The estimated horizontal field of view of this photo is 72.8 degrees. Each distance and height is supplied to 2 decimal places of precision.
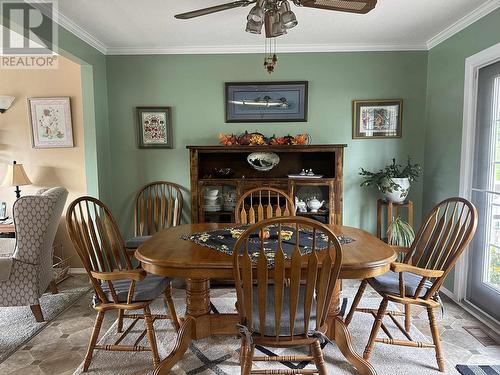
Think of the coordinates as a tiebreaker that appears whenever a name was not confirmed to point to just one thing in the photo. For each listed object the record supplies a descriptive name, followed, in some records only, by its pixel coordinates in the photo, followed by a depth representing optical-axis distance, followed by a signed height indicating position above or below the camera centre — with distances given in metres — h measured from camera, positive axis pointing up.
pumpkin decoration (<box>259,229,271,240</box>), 2.16 -0.52
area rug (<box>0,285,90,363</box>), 2.32 -1.28
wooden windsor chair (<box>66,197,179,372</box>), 1.85 -0.78
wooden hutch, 3.24 -0.22
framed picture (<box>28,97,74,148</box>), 3.58 +0.35
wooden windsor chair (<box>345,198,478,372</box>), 1.86 -0.77
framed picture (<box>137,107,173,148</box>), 3.59 +0.29
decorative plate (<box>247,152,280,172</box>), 3.36 -0.06
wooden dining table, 1.69 -0.57
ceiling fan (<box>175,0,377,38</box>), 1.75 +0.78
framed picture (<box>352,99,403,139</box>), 3.53 +0.37
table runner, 1.89 -0.53
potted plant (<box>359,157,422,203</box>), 3.22 -0.26
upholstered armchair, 2.50 -0.76
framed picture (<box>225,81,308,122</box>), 3.55 +0.55
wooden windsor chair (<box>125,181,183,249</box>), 3.54 -0.56
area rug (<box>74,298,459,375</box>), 2.00 -1.27
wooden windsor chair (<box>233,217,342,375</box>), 1.45 -0.66
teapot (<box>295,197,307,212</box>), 3.38 -0.52
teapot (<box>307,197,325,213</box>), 3.34 -0.50
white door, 2.61 -0.33
